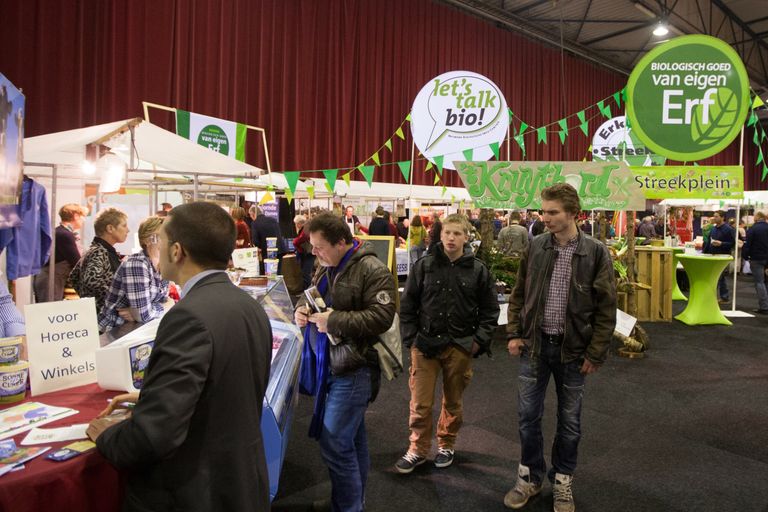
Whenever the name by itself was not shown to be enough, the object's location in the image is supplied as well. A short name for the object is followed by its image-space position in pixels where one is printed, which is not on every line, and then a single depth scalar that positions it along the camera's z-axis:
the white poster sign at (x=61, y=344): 1.73
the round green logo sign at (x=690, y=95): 4.86
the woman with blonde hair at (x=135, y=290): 2.67
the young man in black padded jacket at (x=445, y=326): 2.84
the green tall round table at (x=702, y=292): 6.96
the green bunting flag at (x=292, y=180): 6.63
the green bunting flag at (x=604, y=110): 8.43
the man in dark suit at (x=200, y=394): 1.11
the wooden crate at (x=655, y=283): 7.23
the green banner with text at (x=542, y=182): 5.30
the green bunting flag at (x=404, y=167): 8.52
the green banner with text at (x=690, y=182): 6.28
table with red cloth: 1.20
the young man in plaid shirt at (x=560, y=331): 2.40
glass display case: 2.00
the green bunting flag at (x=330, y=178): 7.02
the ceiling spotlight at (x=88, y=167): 4.34
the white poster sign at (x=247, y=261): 4.91
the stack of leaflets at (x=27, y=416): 1.47
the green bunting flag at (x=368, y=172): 8.30
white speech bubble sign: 5.59
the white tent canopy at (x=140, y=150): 3.91
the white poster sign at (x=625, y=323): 4.44
